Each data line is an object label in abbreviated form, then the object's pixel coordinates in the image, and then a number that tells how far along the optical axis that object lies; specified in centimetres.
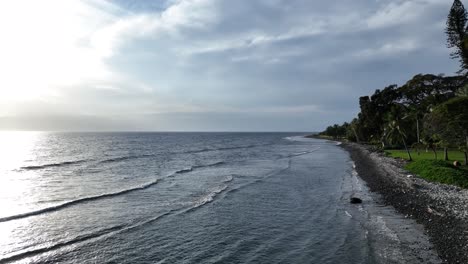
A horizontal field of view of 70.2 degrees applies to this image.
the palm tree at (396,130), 5119
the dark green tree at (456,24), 4491
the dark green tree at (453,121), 2928
